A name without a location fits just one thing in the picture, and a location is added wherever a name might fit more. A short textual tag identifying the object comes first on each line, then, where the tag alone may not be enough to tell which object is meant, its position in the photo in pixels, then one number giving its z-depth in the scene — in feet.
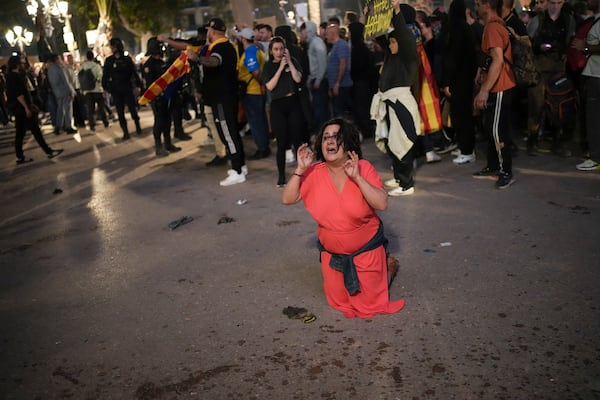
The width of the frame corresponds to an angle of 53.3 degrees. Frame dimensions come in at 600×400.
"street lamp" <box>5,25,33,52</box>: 95.41
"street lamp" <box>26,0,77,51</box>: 73.15
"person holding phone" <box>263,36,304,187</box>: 24.36
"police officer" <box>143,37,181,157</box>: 33.53
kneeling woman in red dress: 12.56
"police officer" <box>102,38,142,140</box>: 41.11
